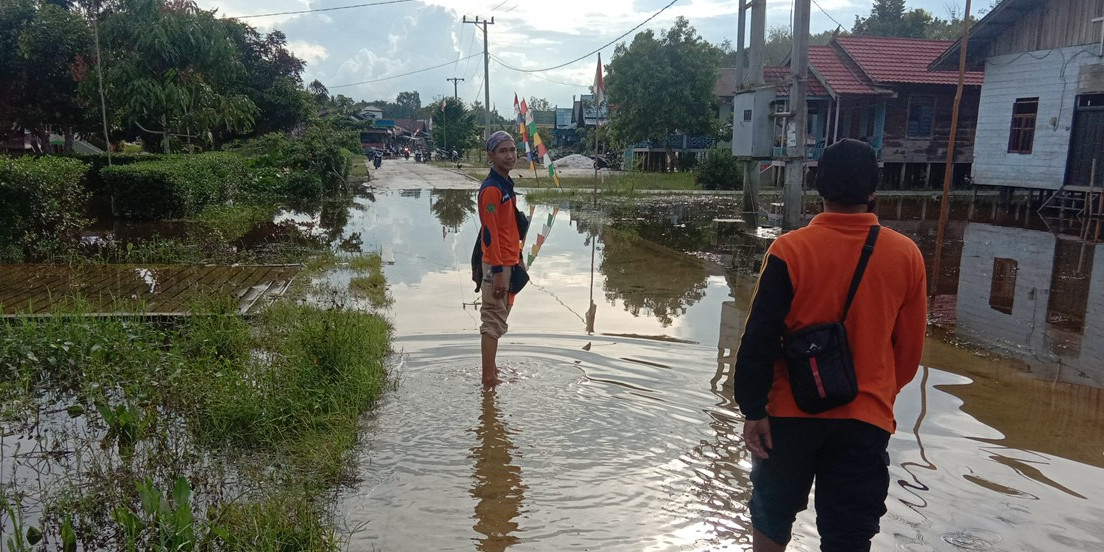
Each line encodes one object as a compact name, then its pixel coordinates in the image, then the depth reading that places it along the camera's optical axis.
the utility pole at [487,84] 43.34
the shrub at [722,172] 26.17
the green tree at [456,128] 56.72
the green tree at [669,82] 33.25
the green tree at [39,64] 23.41
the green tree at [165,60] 15.86
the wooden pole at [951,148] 6.75
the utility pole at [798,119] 12.20
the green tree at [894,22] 48.19
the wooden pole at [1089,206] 14.40
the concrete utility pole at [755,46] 13.36
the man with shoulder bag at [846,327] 2.40
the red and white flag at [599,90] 15.41
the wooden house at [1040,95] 16.92
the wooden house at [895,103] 24.77
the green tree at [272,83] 31.05
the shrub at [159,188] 13.80
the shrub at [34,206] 9.33
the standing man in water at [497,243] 5.16
